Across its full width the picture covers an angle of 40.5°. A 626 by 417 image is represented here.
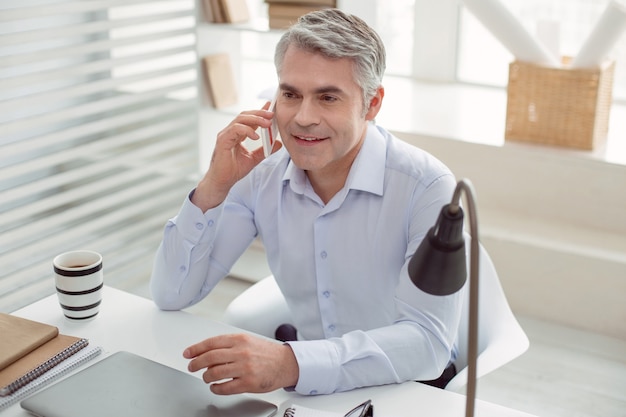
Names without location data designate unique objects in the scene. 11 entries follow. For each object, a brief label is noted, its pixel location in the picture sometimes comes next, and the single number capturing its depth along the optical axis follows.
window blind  3.02
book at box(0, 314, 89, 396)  1.46
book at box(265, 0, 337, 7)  3.15
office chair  1.75
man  1.75
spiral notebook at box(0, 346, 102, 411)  1.42
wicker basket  3.05
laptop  1.36
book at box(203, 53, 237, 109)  3.54
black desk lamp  1.02
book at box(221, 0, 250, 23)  3.44
